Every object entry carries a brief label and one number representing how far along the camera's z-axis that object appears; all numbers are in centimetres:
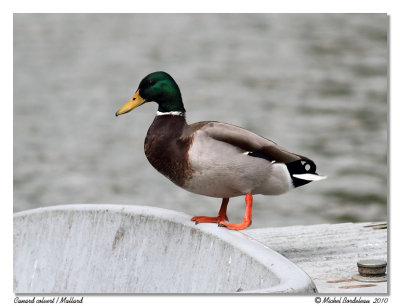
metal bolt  843
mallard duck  766
